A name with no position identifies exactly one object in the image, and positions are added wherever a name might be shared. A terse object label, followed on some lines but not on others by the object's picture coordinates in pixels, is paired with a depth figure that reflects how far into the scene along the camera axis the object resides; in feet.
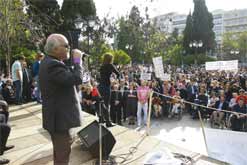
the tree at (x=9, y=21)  22.40
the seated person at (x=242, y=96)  18.88
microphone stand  8.21
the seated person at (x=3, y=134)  8.62
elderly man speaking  5.72
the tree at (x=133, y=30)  58.40
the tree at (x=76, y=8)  60.26
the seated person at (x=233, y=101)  19.63
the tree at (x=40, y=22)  28.08
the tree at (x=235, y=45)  125.99
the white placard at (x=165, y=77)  22.40
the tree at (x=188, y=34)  117.51
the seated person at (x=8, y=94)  19.03
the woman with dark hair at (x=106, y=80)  12.00
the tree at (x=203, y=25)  115.25
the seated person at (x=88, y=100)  19.57
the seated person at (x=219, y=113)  19.86
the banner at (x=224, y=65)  26.52
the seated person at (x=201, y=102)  22.04
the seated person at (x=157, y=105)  22.45
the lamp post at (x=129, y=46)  71.78
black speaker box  8.81
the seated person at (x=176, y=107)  22.69
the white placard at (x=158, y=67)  20.37
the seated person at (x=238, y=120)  17.51
